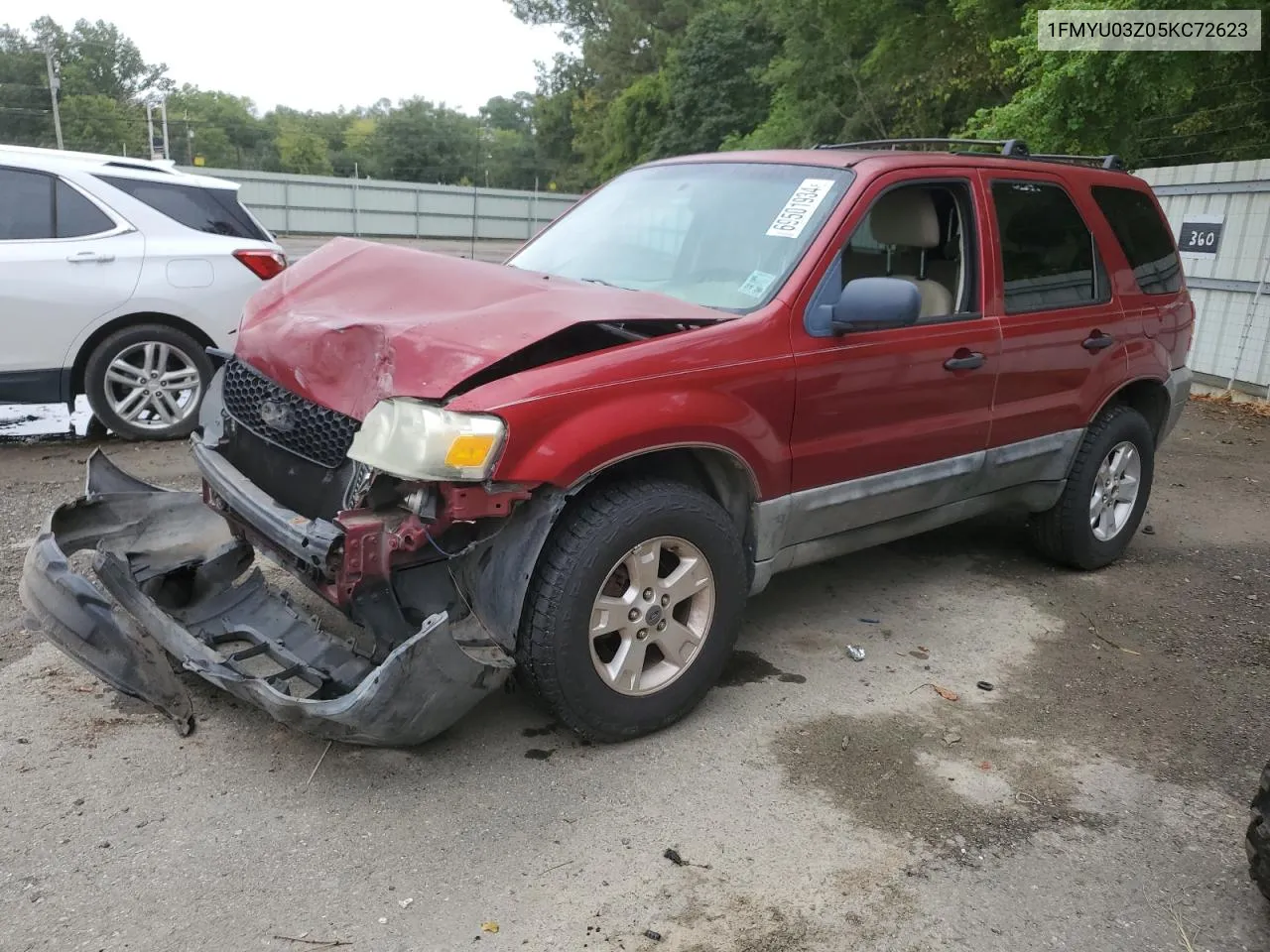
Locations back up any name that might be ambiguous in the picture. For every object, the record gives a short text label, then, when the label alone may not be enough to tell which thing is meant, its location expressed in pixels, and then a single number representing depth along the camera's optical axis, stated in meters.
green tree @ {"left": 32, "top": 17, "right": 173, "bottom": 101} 70.62
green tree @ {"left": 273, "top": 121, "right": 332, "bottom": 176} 76.25
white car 6.09
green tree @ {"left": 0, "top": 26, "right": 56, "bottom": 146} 61.06
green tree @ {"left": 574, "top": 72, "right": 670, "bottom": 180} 46.59
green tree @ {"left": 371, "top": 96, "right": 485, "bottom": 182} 70.56
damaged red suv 2.85
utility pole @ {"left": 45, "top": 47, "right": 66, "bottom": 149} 50.98
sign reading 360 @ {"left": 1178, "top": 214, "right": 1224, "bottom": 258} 10.30
